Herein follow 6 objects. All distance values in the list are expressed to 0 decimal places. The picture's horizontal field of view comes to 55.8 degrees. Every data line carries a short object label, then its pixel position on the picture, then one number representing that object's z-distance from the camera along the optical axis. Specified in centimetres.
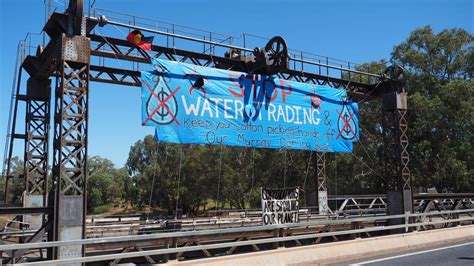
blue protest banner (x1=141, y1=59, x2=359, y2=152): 1595
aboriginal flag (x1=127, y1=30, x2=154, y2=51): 1555
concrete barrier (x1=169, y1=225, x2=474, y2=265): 1012
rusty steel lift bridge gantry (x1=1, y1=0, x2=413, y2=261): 1260
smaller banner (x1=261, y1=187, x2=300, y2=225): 1659
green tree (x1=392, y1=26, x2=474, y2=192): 3834
